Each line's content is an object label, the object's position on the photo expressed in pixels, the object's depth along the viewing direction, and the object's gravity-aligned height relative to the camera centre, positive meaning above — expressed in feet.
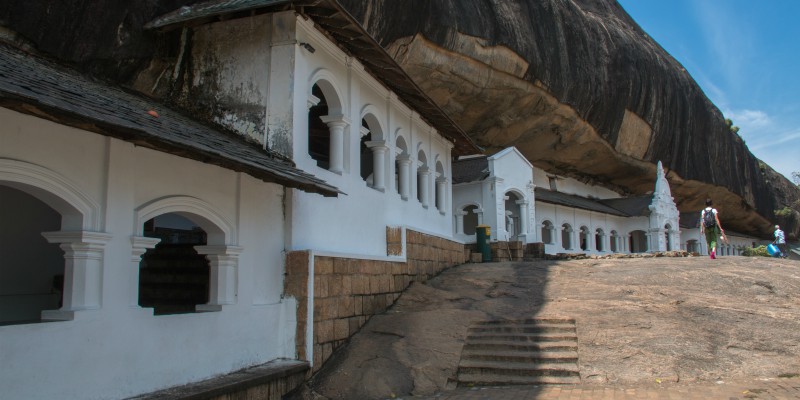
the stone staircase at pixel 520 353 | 25.27 -4.03
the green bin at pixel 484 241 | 56.03 +1.87
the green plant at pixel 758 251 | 115.55 +1.52
